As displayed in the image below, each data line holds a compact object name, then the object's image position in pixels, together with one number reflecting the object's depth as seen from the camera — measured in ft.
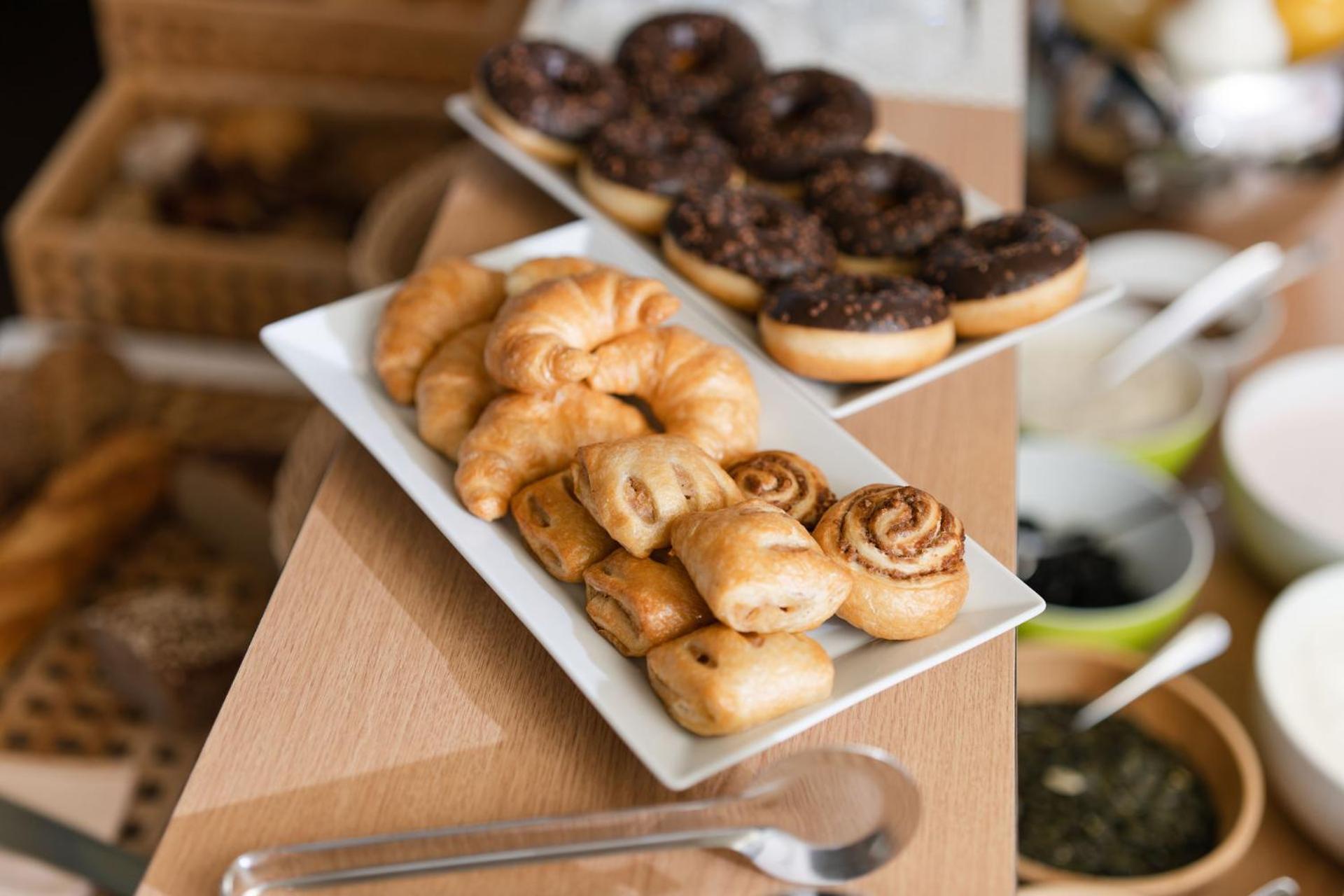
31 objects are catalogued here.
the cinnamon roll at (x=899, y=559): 2.42
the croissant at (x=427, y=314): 3.08
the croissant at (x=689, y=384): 2.83
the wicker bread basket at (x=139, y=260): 6.61
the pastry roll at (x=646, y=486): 2.48
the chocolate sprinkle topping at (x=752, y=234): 3.40
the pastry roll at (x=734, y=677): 2.23
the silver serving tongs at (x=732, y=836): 2.16
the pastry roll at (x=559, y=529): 2.56
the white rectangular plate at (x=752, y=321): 3.18
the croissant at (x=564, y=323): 2.78
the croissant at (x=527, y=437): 2.70
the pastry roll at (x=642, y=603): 2.39
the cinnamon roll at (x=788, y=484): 2.63
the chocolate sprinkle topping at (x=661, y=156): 3.71
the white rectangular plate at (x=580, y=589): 2.28
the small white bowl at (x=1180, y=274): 5.65
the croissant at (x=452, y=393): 2.91
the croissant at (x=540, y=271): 3.20
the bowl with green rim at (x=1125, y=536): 4.25
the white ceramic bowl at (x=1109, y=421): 4.94
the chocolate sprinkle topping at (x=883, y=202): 3.55
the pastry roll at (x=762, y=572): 2.29
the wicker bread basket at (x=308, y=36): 7.12
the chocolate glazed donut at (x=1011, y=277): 3.31
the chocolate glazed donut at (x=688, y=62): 4.24
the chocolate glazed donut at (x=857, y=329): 3.11
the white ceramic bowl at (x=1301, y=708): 3.67
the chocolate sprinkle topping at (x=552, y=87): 4.02
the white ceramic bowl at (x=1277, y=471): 4.37
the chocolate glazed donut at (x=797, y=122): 3.90
